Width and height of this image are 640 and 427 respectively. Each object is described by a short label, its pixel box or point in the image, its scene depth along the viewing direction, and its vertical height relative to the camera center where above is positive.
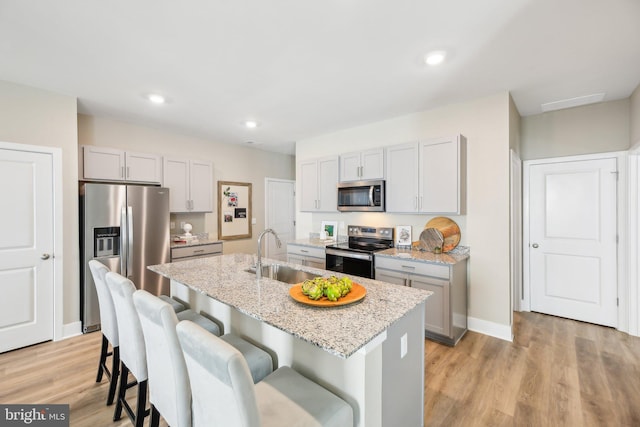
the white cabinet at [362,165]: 3.77 +0.65
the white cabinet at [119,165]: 3.52 +0.66
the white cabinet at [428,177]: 3.17 +0.41
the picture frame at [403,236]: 3.78 -0.32
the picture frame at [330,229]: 4.63 -0.28
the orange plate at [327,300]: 1.49 -0.47
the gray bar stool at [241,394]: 0.94 -0.71
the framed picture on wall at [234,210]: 5.21 +0.07
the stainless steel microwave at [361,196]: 3.72 +0.22
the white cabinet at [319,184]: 4.34 +0.45
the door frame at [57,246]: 3.03 -0.33
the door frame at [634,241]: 3.06 -0.34
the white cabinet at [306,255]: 4.09 -0.64
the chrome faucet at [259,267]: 2.05 -0.39
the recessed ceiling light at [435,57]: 2.26 +1.26
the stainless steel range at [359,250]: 3.50 -0.48
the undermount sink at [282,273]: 2.34 -0.51
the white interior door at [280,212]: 6.02 +0.02
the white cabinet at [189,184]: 4.29 +0.47
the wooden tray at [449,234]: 3.34 -0.27
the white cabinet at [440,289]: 2.87 -0.81
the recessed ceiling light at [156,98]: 3.11 +1.30
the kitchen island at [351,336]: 1.23 -0.63
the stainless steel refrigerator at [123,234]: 3.24 -0.24
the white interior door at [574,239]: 3.32 -0.36
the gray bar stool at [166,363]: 1.29 -0.76
